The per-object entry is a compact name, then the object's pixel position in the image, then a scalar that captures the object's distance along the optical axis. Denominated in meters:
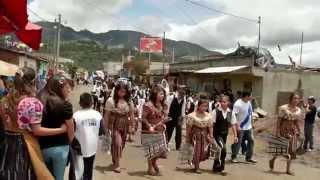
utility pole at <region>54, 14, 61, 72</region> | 27.46
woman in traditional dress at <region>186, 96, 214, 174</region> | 5.50
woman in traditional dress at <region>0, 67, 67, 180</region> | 2.75
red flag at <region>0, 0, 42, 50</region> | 3.60
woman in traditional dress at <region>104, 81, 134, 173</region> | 5.36
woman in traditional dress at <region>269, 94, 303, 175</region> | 5.91
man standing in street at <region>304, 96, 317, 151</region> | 8.57
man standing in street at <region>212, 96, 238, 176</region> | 5.78
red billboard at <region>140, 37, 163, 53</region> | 37.76
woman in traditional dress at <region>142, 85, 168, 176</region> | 5.33
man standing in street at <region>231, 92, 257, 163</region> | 6.58
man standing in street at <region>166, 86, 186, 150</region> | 7.24
